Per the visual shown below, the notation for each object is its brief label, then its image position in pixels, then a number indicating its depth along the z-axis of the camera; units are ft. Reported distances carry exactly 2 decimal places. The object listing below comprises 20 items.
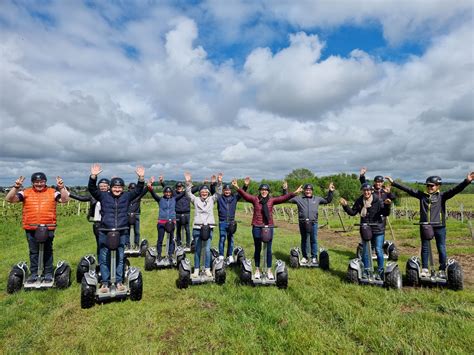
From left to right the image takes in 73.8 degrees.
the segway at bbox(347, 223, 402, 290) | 22.12
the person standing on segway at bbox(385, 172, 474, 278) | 23.20
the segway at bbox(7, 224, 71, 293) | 22.57
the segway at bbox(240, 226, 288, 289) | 23.02
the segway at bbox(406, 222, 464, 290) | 21.91
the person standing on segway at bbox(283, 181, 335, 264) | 29.71
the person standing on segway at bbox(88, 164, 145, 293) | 20.49
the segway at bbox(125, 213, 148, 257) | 36.55
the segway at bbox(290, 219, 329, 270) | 29.09
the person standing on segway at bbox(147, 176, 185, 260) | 31.12
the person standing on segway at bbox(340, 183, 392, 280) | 24.19
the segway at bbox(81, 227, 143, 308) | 19.25
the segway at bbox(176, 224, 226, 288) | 23.31
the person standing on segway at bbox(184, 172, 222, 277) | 24.71
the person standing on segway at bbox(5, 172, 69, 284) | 23.21
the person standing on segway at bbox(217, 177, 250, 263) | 31.12
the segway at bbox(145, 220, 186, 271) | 29.35
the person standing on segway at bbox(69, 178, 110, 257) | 28.43
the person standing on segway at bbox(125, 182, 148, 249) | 36.94
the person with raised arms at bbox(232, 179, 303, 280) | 24.18
